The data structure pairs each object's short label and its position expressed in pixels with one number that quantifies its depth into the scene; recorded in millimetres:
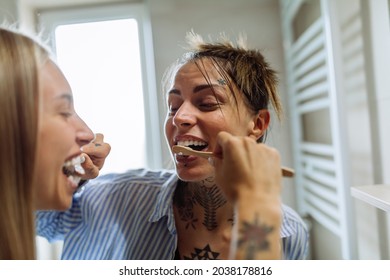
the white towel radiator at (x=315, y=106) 833
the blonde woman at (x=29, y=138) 739
